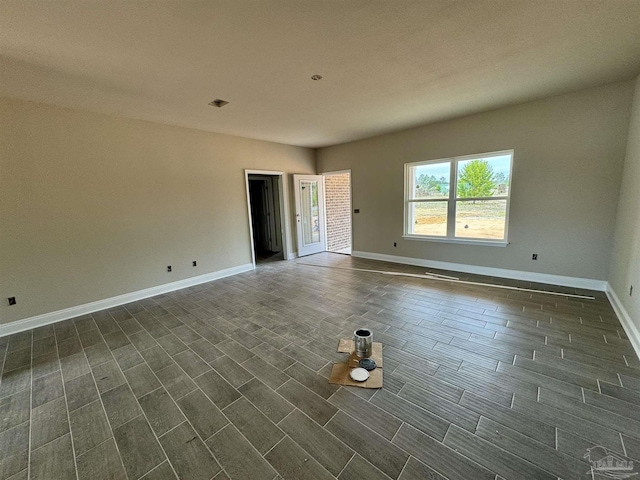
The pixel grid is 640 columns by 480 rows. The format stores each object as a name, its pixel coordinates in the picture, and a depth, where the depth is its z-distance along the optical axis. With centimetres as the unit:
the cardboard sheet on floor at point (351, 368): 201
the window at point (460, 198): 426
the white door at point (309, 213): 650
